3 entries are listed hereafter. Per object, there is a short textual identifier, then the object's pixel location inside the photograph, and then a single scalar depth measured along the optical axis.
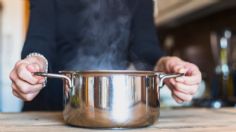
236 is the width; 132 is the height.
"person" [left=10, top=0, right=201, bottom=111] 0.93
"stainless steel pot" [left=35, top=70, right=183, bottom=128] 0.55
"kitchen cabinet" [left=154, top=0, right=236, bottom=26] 1.75
